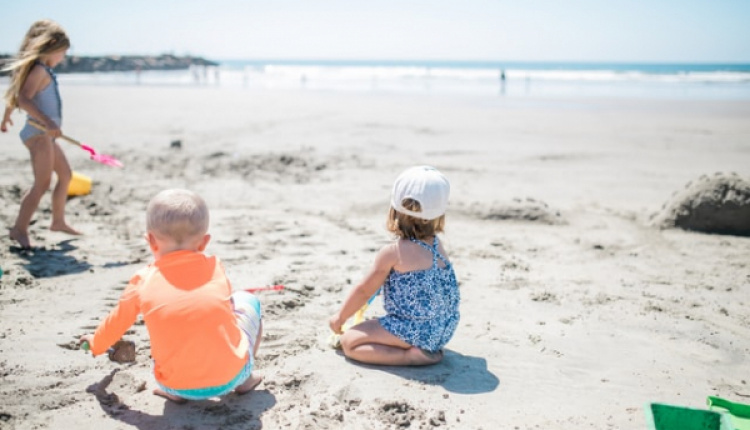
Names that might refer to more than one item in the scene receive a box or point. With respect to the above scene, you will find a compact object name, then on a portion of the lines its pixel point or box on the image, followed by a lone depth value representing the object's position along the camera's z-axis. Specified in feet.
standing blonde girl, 14.32
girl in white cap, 9.33
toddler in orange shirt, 7.31
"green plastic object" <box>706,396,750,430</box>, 7.26
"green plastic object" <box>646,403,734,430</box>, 6.74
